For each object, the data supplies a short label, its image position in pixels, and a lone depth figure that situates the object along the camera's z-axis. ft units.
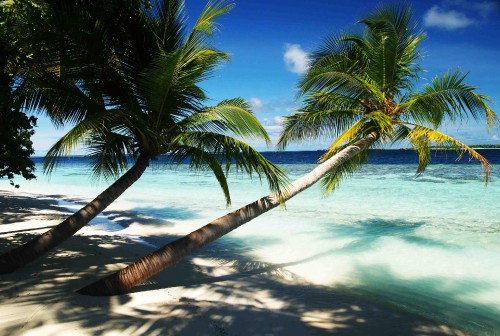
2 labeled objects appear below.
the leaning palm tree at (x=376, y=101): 17.24
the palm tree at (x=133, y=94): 12.98
